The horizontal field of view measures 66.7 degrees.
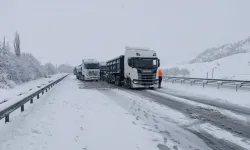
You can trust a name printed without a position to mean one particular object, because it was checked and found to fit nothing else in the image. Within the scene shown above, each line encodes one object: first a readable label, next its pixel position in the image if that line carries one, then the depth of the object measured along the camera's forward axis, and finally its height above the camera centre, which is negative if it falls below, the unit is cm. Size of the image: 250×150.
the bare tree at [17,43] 4552 +704
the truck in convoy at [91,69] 3053 +48
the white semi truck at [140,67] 1670 +41
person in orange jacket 1880 -45
